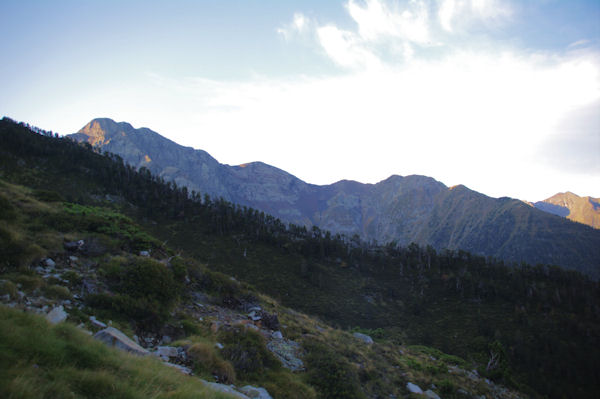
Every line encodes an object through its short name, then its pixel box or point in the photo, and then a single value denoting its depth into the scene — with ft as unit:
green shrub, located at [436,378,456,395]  50.36
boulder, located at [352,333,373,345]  69.48
